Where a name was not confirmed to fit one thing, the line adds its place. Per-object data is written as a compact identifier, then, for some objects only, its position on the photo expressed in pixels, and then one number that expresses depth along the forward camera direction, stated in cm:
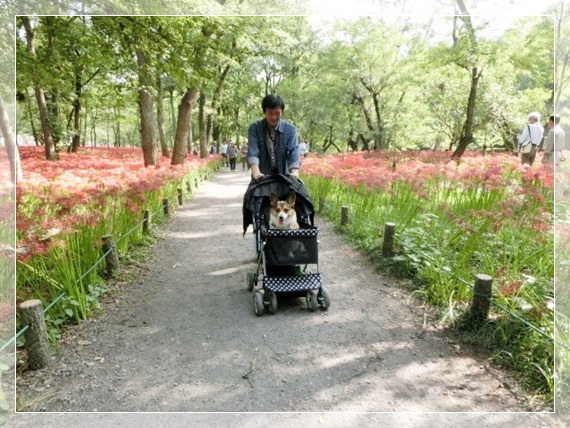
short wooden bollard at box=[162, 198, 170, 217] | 704
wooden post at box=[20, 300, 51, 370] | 230
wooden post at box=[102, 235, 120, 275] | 382
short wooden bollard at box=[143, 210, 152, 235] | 558
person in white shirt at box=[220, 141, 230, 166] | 2183
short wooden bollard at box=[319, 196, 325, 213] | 767
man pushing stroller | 354
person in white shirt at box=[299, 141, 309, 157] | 1646
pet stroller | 309
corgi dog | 323
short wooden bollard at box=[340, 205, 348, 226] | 629
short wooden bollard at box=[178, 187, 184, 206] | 863
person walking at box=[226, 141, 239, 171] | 1819
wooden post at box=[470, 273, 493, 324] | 272
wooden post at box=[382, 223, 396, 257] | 436
